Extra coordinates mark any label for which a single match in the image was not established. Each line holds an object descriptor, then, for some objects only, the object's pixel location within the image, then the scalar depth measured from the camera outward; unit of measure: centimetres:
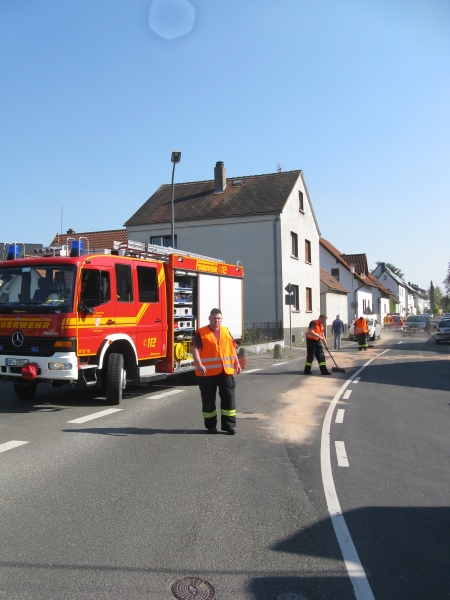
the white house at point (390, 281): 9838
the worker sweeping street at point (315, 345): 1592
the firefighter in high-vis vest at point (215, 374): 798
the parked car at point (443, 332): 3372
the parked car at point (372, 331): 3789
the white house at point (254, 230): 3138
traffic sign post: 2612
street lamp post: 2080
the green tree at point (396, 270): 16695
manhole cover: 349
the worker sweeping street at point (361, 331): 2680
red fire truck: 958
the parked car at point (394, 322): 5381
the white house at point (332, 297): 4409
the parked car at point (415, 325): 4500
